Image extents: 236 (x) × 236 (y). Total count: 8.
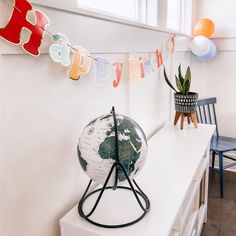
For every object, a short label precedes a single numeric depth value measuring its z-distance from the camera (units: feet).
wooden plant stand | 6.64
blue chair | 8.36
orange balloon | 8.92
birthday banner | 2.42
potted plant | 6.56
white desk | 3.02
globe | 2.84
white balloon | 8.74
